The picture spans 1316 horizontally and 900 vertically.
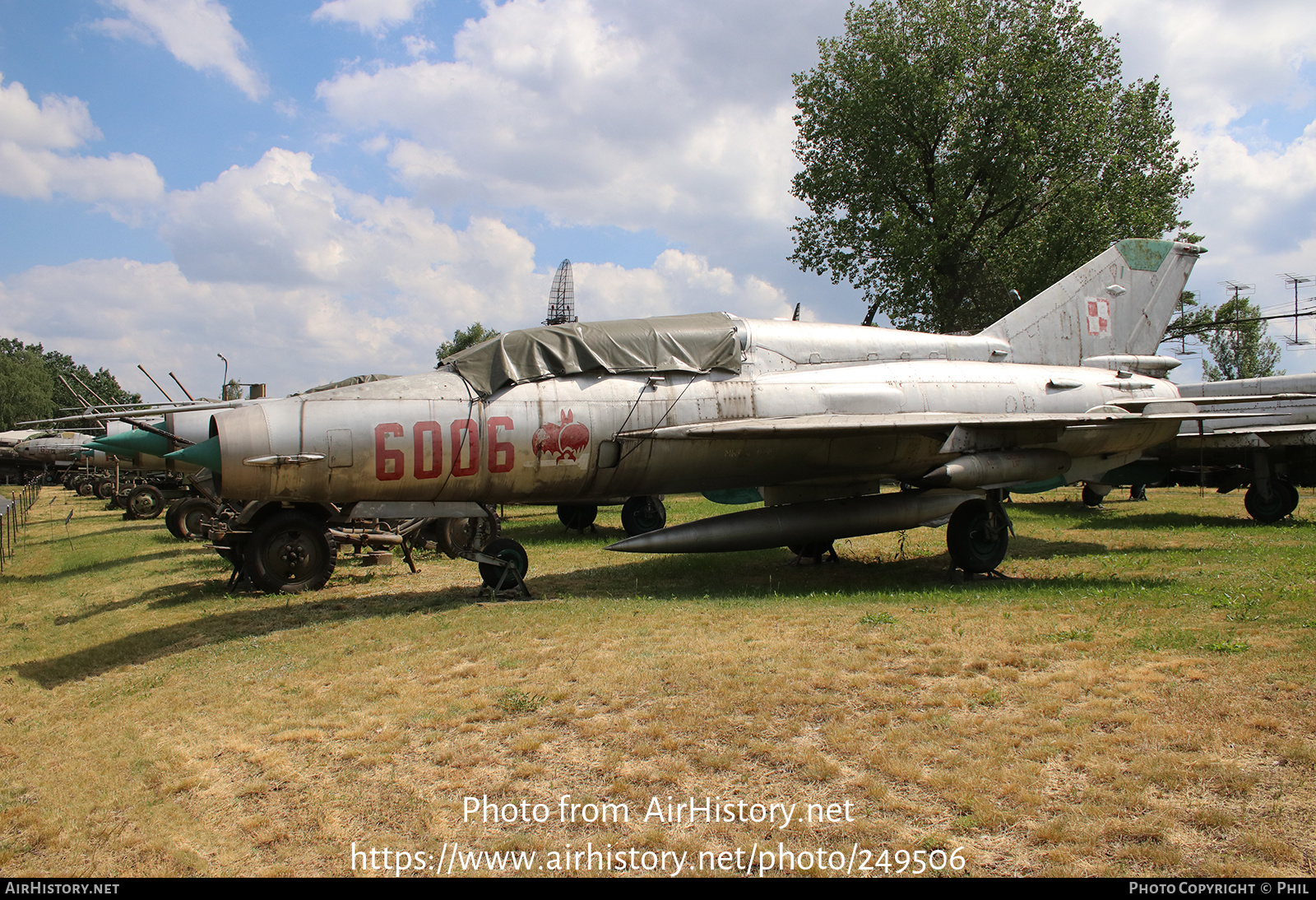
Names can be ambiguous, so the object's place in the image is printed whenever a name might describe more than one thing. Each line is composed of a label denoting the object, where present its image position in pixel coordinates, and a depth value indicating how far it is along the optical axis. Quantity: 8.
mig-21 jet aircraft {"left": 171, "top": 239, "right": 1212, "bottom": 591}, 8.00
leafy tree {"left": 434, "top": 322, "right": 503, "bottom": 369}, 54.09
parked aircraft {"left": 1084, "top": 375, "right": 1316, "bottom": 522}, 14.50
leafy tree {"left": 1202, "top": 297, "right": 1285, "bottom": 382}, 55.25
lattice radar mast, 57.38
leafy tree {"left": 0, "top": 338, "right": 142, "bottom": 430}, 73.75
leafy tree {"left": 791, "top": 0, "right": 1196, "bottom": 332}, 25.84
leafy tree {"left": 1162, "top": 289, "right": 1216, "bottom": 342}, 31.92
